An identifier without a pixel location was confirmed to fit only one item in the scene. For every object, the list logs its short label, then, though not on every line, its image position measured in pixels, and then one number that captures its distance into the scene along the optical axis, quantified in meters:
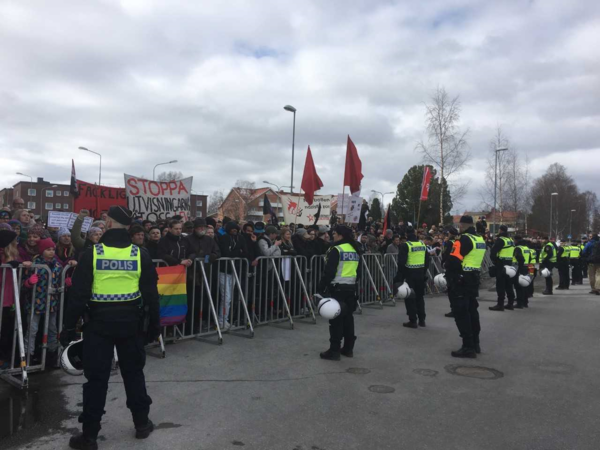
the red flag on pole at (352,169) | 13.07
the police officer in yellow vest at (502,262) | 10.44
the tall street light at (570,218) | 71.91
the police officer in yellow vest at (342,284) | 6.28
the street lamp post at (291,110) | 23.52
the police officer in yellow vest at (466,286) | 6.49
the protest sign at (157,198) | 10.61
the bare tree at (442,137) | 28.77
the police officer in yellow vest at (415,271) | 8.60
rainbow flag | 6.23
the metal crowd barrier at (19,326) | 5.07
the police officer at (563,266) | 16.11
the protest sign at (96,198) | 11.12
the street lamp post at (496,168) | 34.84
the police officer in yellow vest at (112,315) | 3.54
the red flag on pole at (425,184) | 22.33
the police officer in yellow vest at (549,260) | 14.58
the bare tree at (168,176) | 76.44
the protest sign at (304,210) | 14.51
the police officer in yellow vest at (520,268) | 10.91
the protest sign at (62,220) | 9.24
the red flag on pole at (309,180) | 13.31
